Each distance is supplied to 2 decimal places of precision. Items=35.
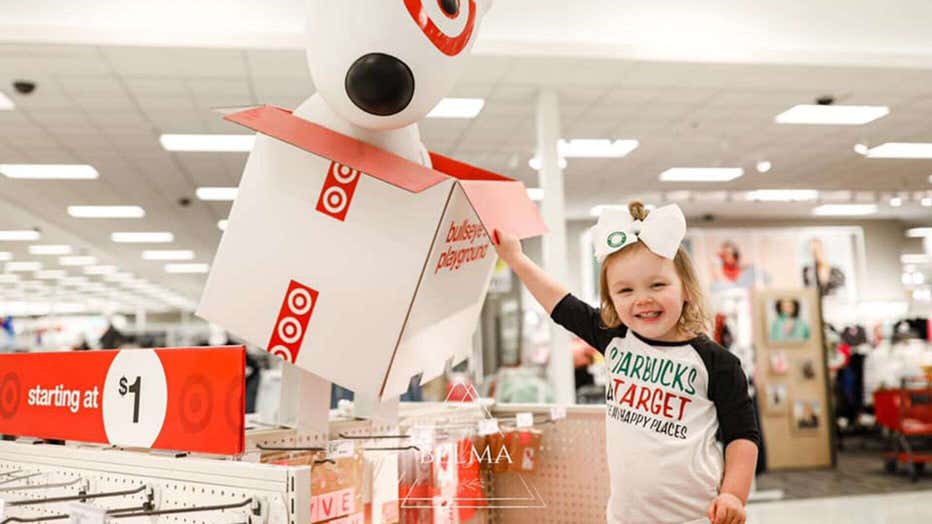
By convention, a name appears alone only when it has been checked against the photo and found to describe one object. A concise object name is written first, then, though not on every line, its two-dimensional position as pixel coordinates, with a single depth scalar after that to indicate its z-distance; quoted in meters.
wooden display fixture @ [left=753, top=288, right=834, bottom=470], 8.12
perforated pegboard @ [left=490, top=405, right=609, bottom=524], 2.10
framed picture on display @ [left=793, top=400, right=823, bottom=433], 8.15
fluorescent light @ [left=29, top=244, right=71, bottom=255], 13.82
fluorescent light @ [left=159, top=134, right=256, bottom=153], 7.54
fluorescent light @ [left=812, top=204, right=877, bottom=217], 12.32
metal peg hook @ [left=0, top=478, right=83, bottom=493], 1.54
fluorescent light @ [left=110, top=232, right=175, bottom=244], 13.16
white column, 6.08
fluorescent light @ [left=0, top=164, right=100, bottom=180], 8.52
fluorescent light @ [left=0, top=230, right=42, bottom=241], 12.10
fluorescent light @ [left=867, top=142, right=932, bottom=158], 8.57
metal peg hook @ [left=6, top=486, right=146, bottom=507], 1.34
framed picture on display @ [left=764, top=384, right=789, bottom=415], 8.11
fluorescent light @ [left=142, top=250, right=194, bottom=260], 15.35
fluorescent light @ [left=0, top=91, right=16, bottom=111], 6.27
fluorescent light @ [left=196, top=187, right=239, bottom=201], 9.96
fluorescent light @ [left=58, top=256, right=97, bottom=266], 15.36
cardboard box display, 1.58
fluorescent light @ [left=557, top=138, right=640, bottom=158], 8.12
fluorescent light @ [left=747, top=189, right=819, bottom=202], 11.20
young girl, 1.59
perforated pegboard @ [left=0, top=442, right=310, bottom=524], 1.16
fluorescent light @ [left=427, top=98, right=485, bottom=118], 6.58
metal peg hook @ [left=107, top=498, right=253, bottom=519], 1.20
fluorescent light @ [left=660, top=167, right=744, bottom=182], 9.73
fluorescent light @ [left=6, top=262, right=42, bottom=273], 15.51
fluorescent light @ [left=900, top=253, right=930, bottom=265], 13.60
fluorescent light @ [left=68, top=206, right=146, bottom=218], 10.88
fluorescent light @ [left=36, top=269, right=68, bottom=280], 17.09
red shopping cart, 7.62
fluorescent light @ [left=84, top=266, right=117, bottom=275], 16.91
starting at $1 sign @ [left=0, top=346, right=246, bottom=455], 1.32
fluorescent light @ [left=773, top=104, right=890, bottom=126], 7.20
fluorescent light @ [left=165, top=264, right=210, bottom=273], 17.33
